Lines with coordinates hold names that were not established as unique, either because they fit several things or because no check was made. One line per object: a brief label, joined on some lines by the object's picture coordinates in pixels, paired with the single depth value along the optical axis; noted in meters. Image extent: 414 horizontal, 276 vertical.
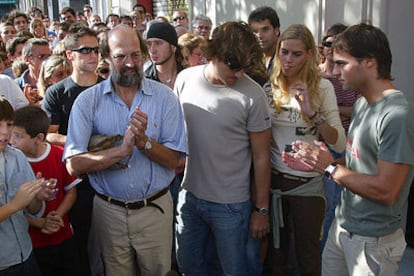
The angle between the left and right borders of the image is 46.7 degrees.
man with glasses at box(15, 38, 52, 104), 4.93
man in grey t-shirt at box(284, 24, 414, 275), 2.20
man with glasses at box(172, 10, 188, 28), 8.27
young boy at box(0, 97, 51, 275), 2.49
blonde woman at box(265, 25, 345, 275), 3.18
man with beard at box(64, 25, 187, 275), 2.74
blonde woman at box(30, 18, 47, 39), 9.37
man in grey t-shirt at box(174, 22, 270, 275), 2.95
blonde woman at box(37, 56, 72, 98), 4.26
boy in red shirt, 2.98
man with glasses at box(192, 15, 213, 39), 7.04
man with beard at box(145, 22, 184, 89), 4.28
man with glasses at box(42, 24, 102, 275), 3.45
